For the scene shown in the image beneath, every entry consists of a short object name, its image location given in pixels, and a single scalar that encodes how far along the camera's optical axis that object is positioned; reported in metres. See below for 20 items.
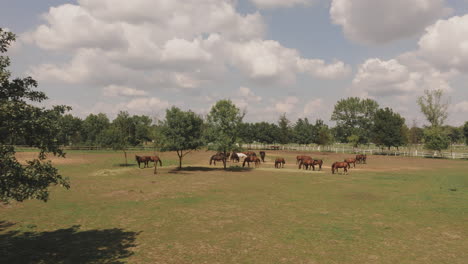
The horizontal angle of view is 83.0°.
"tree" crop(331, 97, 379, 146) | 104.31
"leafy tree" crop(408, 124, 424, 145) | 111.49
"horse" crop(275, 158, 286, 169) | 38.96
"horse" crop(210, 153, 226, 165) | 42.32
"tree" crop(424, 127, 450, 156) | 55.66
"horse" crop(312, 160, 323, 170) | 35.76
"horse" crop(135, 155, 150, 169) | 36.62
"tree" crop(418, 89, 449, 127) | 67.69
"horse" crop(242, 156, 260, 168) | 39.92
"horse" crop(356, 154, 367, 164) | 46.12
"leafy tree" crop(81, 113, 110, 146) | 95.19
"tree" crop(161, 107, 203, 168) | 32.66
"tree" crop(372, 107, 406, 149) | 67.44
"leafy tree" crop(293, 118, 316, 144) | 96.16
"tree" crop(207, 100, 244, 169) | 34.50
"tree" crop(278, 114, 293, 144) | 92.38
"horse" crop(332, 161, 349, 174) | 31.42
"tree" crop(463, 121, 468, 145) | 95.58
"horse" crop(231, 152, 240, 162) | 45.53
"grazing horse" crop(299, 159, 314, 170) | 35.97
